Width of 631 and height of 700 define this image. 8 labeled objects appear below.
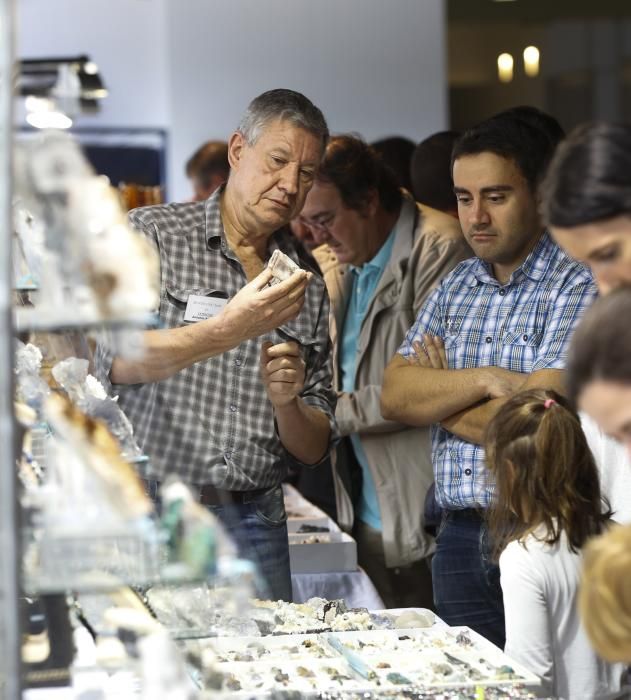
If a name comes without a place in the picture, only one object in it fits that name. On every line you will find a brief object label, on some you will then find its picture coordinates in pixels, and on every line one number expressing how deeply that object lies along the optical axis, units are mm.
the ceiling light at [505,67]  16156
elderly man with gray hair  5301
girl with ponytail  4449
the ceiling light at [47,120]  3131
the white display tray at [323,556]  6805
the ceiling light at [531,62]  16234
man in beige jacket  7641
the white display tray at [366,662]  4012
